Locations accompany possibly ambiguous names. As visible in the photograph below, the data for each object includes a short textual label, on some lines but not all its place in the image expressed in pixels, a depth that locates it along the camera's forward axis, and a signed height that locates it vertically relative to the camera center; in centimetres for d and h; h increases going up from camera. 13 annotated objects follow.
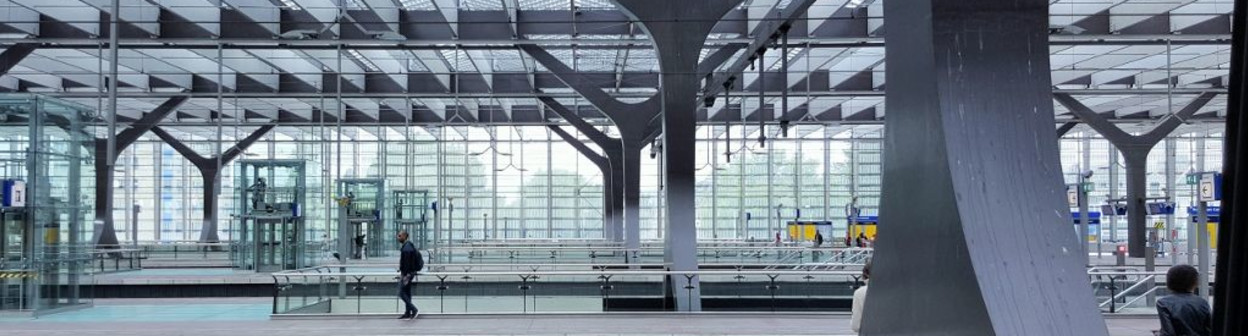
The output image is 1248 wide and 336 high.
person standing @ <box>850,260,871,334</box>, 746 -74
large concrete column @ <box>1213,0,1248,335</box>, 163 -3
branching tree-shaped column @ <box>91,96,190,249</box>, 4034 +143
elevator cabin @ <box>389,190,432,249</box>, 4912 -87
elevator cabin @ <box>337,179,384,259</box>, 4462 -76
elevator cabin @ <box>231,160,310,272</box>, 3278 -46
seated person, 598 -62
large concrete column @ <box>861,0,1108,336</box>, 423 +5
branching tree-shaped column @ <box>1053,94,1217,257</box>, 3888 +143
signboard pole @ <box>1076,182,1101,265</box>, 2817 -53
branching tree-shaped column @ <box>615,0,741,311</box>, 1978 +183
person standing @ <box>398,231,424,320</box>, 1794 -112
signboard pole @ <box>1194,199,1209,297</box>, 1591 -66
